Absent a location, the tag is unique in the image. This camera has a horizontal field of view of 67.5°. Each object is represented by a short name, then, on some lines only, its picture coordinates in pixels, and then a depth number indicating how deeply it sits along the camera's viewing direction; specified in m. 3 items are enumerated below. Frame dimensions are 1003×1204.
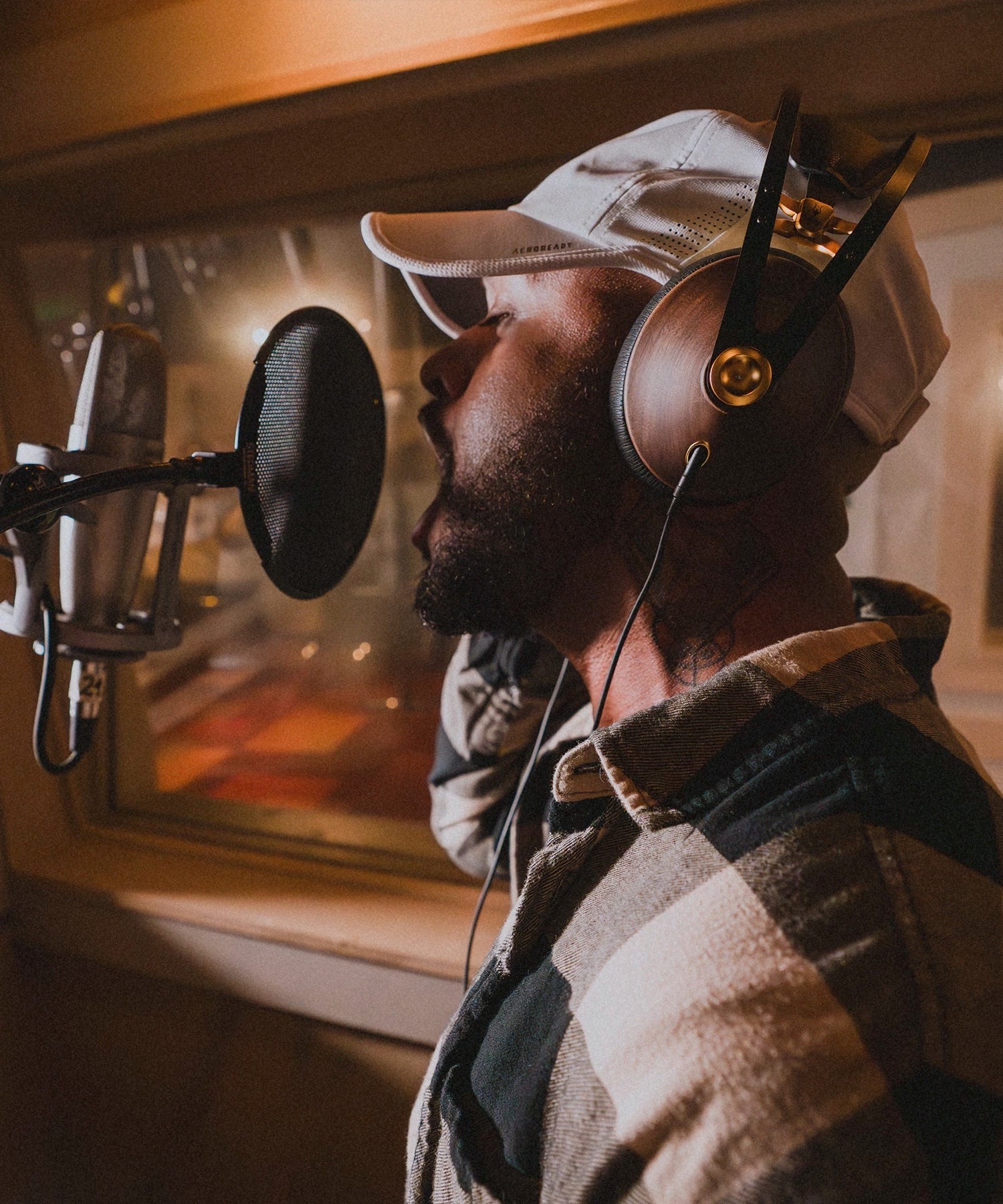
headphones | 0.54
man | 0.44
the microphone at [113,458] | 0.64
